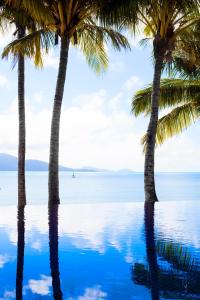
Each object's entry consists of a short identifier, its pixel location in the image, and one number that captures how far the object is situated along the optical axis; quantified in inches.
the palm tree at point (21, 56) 638.5
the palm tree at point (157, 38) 628.7
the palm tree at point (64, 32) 590.9
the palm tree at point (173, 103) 813.2
